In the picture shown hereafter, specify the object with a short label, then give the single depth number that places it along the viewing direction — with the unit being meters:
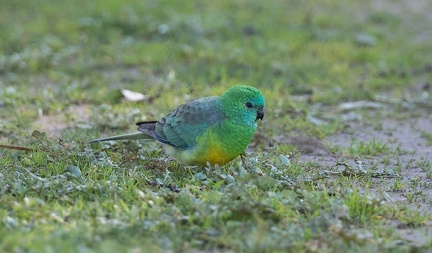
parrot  10.19
